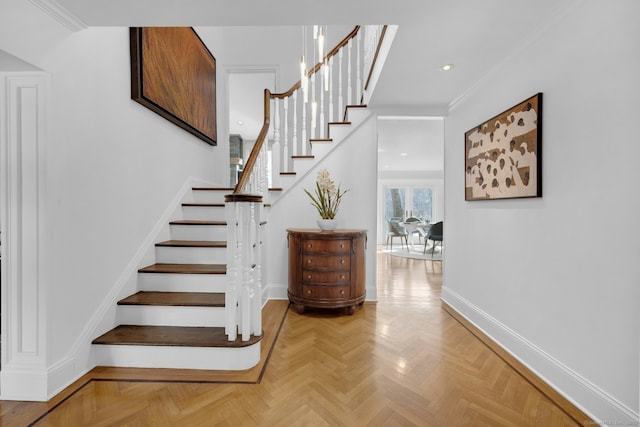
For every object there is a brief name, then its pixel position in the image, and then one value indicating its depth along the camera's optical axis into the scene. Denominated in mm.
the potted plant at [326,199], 3092
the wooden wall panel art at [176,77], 2453
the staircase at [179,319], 1911
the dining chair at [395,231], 8092
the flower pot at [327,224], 3064
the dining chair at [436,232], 6511
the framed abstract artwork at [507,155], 1925
